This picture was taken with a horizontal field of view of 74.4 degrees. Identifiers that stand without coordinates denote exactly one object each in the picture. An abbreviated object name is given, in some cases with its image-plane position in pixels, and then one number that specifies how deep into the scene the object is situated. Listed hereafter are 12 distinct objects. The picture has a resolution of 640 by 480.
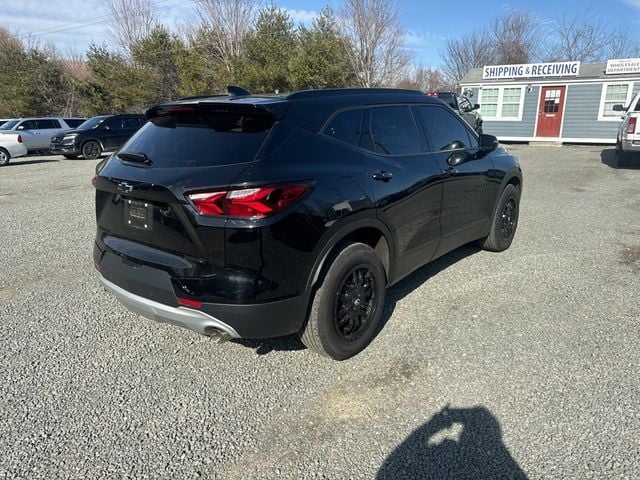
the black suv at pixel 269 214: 2.31
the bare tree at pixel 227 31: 29.70
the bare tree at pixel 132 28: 34.12
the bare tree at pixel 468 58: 45.66
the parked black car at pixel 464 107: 15.75
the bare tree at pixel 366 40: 25.91
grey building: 17.61
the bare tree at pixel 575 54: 40.44
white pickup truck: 10.51
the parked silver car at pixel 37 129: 16.80
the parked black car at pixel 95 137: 15.90
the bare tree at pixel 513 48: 43.97
